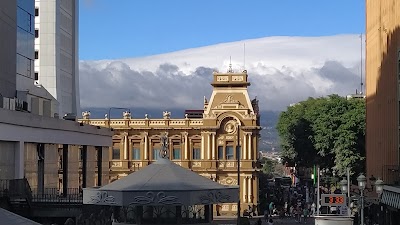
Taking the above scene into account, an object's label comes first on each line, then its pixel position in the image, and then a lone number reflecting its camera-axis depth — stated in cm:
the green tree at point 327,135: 8588
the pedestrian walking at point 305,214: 7812
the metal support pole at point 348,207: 5105
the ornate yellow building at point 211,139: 8794
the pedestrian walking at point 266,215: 7812
